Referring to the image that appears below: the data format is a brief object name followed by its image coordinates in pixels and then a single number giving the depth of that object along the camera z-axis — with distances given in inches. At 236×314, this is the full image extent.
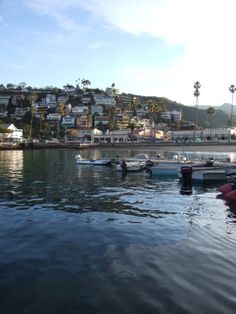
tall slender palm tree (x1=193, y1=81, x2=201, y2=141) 5481.9
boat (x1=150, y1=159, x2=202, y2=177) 1569.7
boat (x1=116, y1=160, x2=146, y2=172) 1710.4
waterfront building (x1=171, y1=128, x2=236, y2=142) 5593.7
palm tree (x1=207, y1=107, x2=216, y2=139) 5709.9
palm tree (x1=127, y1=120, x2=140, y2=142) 5732.6
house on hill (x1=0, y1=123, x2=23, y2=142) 5323.2
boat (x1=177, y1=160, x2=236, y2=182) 1278.5
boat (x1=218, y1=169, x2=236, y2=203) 871.1
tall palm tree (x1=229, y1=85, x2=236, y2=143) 5377.3
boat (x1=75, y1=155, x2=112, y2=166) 2097.7
